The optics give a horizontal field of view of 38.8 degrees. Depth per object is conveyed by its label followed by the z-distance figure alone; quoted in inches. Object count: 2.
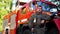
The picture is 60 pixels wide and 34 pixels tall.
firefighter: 103.2
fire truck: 101.2
